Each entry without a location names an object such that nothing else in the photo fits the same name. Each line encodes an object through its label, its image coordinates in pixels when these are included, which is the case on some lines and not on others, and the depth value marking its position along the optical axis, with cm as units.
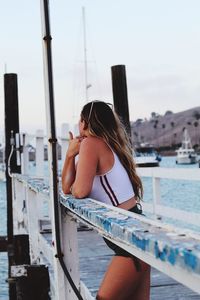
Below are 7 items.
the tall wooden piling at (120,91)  855
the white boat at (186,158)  10306
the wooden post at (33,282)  411
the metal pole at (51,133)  270
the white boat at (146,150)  12886
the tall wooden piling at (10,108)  994
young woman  253
